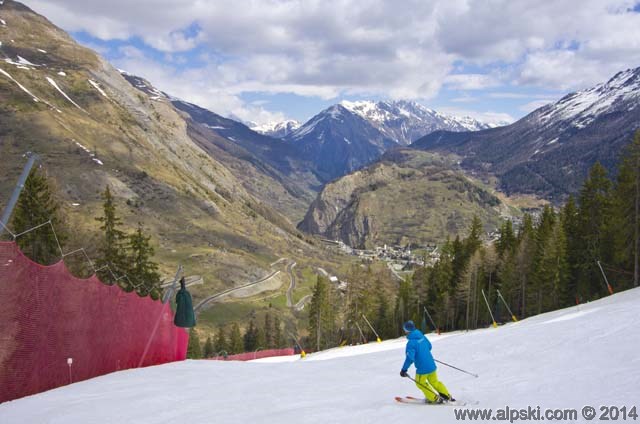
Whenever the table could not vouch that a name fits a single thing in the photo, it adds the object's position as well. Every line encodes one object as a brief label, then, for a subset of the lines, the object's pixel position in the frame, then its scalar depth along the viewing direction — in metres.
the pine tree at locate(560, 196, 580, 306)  46.06
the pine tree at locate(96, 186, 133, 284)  36.12
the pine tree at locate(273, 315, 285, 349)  87.00
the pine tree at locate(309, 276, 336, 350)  65.50
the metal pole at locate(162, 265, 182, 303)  21.00
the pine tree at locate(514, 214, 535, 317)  51.03
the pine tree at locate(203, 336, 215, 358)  80.50
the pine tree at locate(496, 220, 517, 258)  60.19
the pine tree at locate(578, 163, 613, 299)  43.22
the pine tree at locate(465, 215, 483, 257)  61.36
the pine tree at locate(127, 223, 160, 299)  38.00
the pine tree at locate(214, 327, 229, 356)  78.61
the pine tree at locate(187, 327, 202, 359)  65.69
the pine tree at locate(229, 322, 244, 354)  77.04
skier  10.93
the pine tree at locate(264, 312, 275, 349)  85.62
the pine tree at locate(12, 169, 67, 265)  28.95
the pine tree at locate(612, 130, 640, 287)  36.31
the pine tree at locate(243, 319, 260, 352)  86.75
